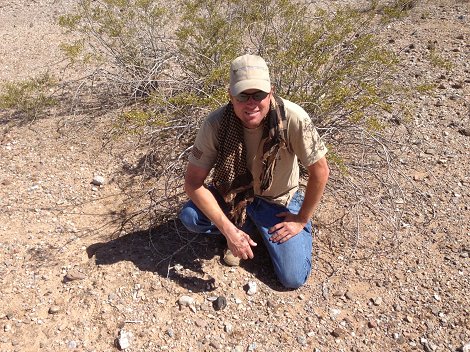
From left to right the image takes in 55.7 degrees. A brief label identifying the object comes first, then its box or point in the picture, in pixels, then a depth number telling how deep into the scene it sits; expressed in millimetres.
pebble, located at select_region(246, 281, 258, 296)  2660
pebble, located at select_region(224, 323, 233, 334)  2482
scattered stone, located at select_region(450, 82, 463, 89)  4430
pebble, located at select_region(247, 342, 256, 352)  2396
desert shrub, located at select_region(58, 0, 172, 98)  4418
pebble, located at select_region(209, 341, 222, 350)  2404
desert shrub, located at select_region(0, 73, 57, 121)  4434
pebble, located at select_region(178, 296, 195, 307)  2586
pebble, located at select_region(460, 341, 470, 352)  2338
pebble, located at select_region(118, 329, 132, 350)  2369
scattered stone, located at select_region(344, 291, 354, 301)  2637
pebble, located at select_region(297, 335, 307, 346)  2420
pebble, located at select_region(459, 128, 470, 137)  3859
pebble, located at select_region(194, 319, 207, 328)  2496
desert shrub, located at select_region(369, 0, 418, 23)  3814
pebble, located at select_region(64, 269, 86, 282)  2717
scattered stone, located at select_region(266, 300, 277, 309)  2598
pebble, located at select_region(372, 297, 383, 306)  2592
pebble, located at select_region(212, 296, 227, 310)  2576
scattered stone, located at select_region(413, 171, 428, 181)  3453
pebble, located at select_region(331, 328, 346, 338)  2449
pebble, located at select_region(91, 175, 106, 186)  3568
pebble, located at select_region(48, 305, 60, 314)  2537
